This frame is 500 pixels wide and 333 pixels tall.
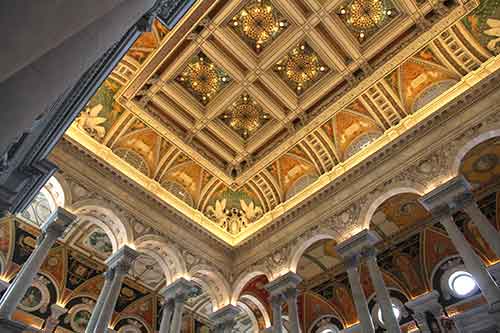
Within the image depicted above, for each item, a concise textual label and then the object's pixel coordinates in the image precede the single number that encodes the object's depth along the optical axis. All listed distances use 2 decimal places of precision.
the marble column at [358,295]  10.53
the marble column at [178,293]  12.93
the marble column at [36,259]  9.20
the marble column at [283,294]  12.84
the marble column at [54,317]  15.30
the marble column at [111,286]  10.92
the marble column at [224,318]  13.98
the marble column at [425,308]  14.34
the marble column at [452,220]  9.22
